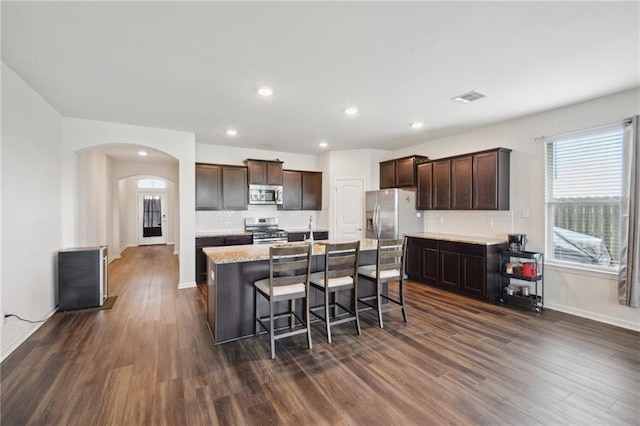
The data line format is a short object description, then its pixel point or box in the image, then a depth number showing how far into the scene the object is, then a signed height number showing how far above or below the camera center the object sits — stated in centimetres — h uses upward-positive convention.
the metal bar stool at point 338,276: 299 -75
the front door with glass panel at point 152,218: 1100 -32
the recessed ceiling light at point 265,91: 327 +140
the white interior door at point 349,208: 657 +4
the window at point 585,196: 353 +17
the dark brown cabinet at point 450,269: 468 -100
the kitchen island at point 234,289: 297 -86
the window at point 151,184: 1101 +103
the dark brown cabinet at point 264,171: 616 +85
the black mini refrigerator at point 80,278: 384 -93
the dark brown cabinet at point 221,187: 576 +47
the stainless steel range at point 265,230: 589 -46
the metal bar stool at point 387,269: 334 -73
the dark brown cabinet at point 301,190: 678 +48
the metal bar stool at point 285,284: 271 -74
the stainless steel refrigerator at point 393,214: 557 -9
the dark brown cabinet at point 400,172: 581 +82
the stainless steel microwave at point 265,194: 623 +35
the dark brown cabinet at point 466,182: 445 +48
